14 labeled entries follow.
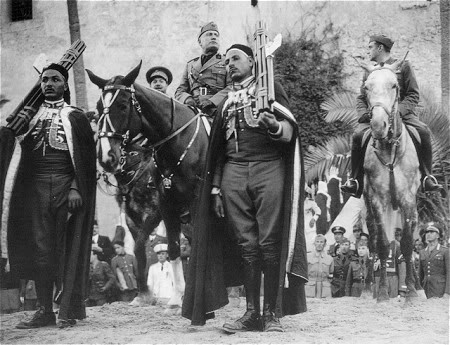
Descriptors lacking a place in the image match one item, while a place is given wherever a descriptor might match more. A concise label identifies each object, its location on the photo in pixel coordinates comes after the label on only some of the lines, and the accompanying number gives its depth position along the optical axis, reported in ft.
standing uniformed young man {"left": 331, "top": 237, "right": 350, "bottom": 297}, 41.96
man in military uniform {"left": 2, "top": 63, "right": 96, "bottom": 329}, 29.14
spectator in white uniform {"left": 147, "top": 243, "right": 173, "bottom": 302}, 38.78
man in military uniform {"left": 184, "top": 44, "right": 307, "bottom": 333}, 25.62
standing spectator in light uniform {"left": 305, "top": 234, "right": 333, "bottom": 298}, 42.57
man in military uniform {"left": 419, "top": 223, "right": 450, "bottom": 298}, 37.77
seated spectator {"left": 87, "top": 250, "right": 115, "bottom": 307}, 43.88
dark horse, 29.48
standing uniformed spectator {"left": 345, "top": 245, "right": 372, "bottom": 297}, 41.11
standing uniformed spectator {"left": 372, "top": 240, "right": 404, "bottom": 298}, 36.42
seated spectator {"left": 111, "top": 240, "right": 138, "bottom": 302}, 44.27
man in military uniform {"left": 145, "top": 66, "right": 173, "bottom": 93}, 38.65
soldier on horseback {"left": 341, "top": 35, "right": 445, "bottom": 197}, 35.01
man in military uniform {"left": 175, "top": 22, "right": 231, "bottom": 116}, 34.55
